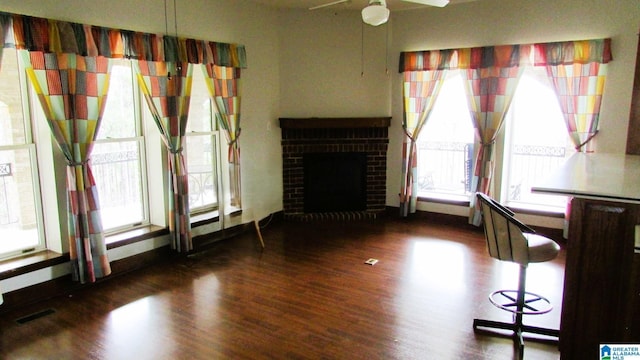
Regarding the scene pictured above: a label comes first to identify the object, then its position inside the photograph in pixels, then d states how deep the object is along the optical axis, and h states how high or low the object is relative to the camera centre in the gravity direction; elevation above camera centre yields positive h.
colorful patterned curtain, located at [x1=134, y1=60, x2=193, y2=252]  4.39 +0.02
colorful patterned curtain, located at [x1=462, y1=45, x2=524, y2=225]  5.34 +0.33
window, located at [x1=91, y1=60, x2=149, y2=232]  4.30 -0.31
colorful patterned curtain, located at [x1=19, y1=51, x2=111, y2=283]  3.55 -0.01
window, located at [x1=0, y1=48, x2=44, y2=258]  3.59 -0.37
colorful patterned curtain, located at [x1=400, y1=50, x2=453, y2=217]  5.79 +0.20
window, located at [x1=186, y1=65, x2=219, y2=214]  5.07 -0.29
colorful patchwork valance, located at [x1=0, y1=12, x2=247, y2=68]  3.34 +0.71
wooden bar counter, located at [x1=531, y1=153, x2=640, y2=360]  2.32 -0.75
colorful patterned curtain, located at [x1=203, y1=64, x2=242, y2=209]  4.98 +0.19
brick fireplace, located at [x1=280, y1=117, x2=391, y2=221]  6.13 -0.57
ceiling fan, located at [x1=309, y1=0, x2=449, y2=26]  3.24 +0.78
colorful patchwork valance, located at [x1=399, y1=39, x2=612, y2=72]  4.83 +0.77
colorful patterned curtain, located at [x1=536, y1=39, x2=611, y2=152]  4.85 +0.46
